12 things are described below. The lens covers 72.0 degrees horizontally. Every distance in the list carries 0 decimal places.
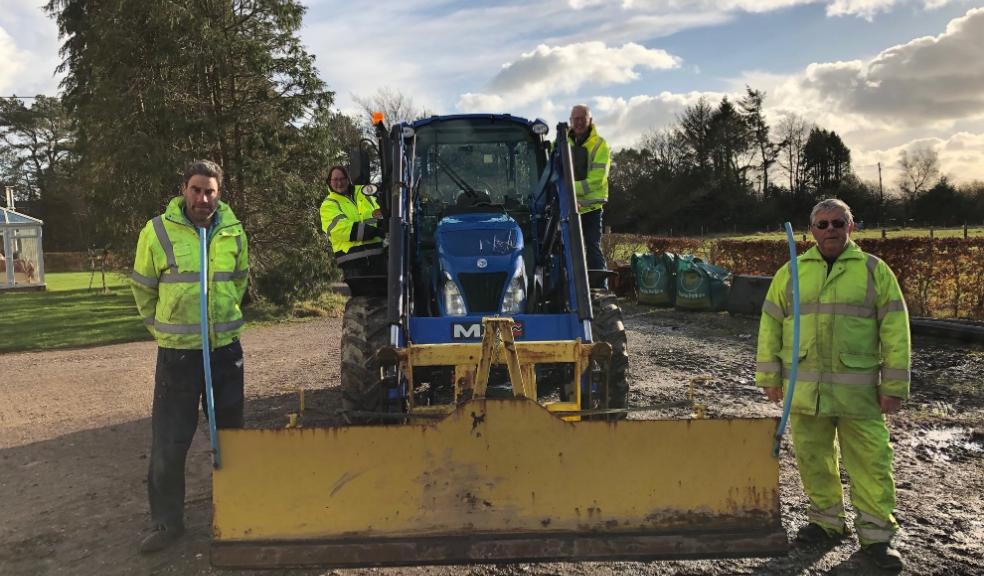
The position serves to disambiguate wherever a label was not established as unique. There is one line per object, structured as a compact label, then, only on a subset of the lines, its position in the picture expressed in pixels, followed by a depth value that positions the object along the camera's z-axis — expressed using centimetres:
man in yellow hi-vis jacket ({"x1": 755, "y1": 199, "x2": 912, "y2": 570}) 344
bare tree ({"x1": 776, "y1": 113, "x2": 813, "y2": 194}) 5893
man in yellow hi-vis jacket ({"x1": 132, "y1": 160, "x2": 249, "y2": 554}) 373
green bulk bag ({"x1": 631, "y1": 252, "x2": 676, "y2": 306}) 1377
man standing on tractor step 592
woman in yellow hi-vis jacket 548
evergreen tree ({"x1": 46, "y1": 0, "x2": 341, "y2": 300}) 1393
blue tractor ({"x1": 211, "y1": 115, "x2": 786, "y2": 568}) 296
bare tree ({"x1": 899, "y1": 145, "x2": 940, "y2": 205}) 5442
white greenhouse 2227
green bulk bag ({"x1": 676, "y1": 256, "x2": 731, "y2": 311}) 1259
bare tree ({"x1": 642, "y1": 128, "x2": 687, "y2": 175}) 5652
